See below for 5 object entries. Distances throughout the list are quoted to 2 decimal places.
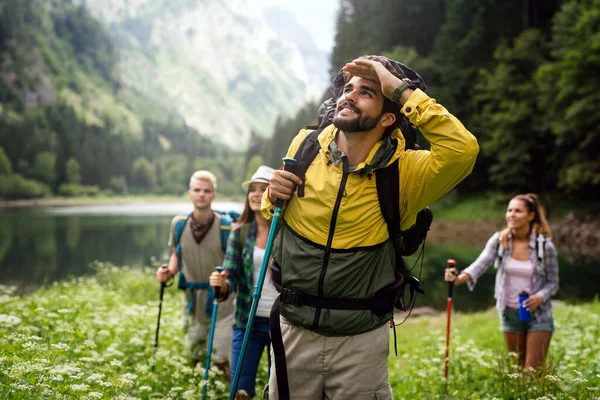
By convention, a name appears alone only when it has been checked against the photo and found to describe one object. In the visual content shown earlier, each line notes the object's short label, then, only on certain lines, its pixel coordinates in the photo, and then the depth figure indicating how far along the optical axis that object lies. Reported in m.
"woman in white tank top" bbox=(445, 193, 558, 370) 5.57
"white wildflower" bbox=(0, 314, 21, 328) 5.06
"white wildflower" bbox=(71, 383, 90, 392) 3.34
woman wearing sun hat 4.88
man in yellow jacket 2.92
